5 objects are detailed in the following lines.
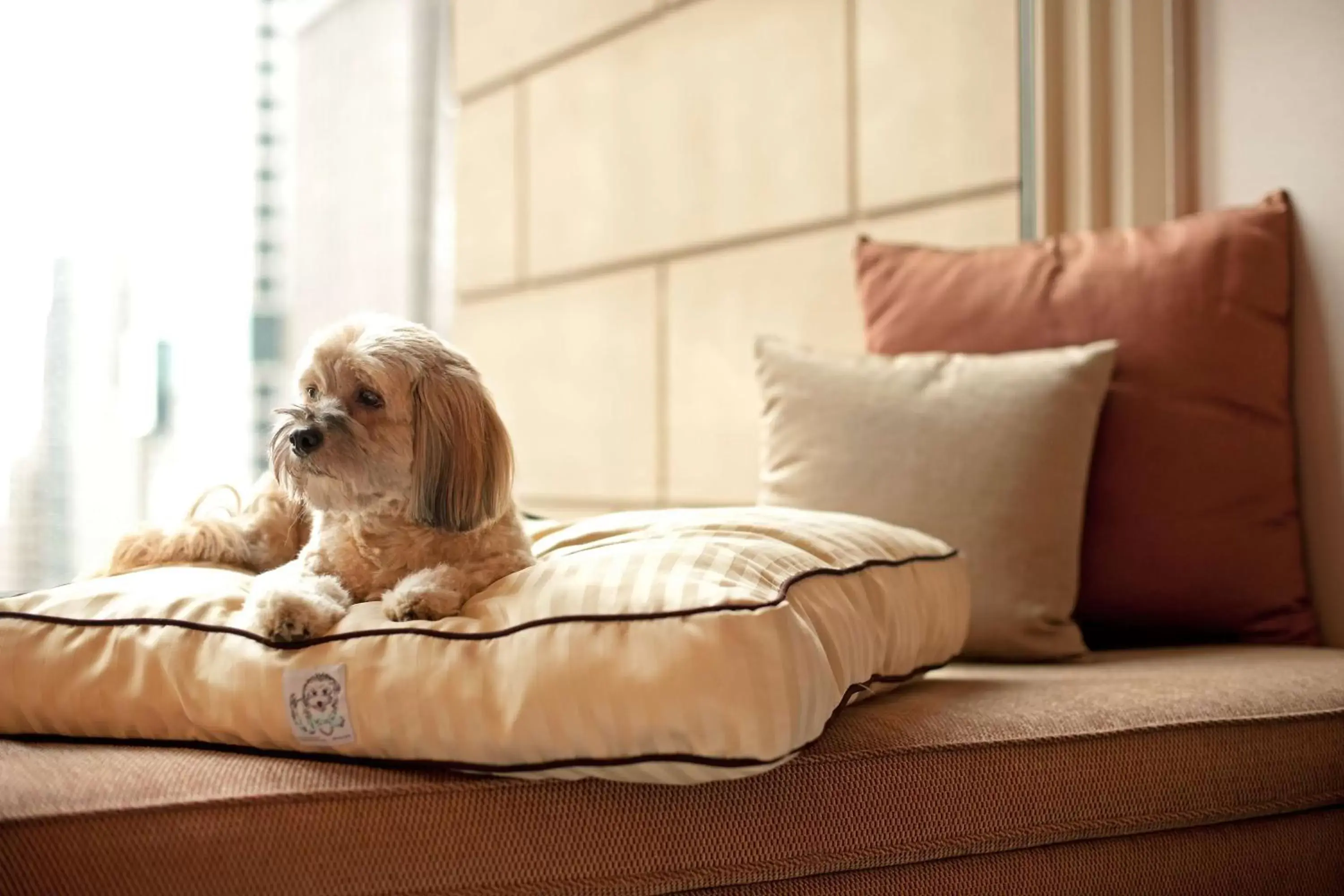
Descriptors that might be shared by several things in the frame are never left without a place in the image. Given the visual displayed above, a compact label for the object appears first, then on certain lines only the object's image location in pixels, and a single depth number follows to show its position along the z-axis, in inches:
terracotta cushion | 77.2
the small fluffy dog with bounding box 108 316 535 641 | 55.5
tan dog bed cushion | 44.7
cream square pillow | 73.7
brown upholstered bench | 44.5
